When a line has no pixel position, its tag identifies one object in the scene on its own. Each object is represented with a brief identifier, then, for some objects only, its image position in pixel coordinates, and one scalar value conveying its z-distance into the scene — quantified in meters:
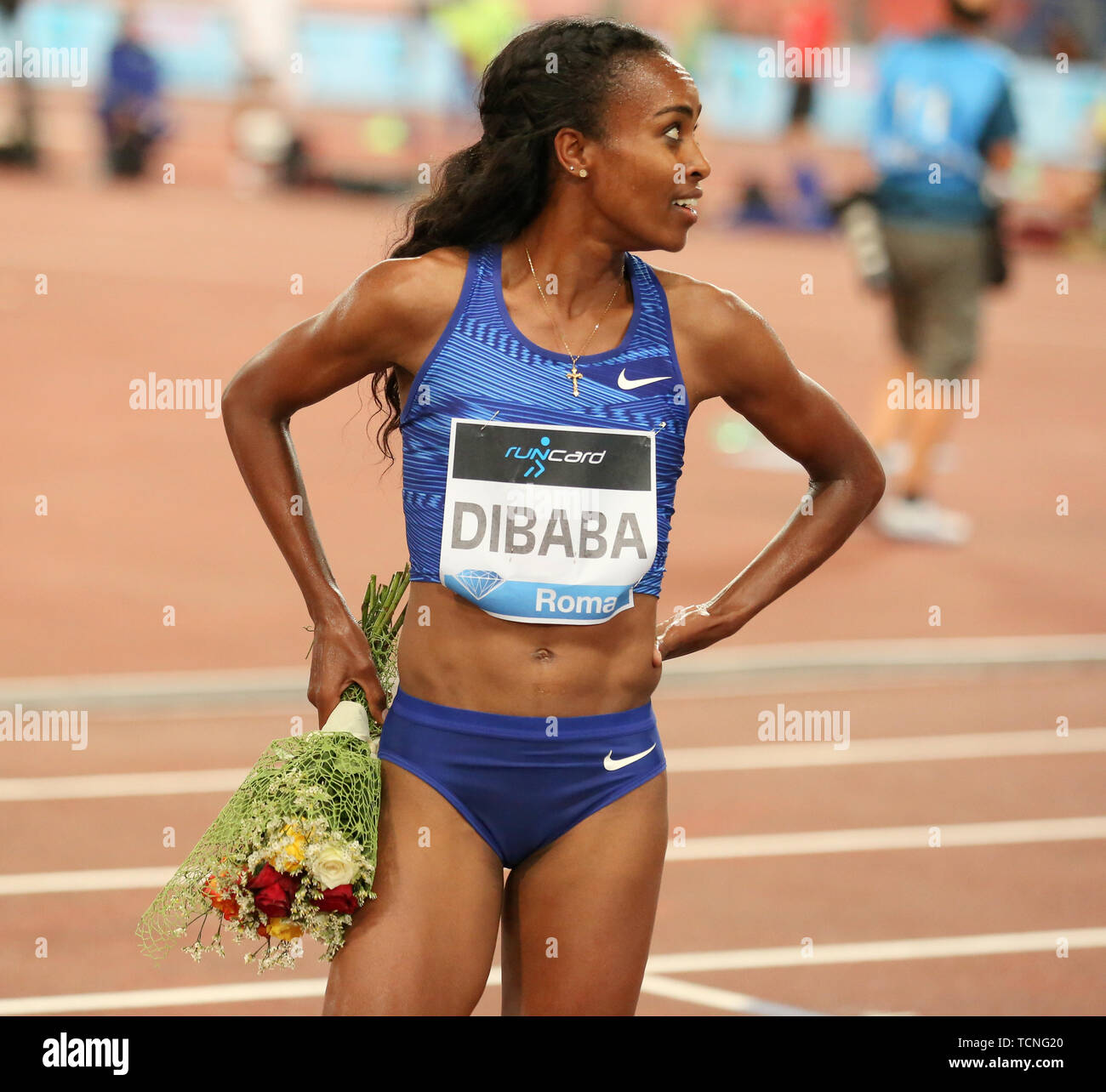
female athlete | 3.36
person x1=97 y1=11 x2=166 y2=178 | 23.67
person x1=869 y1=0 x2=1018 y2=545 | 10.35
